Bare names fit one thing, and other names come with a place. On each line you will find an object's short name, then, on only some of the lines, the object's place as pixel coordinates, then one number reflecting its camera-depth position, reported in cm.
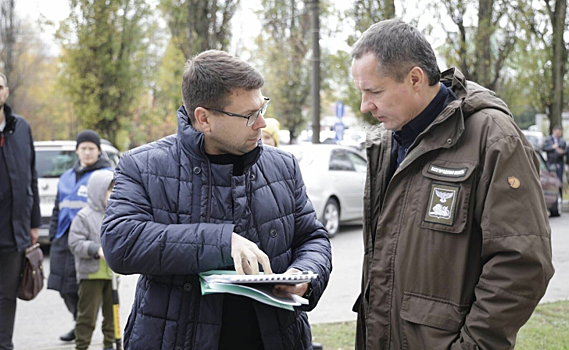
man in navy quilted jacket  225
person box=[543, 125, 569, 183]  1892
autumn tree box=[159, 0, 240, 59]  1755
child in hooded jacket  539
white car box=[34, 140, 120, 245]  1012
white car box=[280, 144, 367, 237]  1174
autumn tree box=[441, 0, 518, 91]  1833
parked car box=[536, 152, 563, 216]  1398
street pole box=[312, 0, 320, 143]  1505
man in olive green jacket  214
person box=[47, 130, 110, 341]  580
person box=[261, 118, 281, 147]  610
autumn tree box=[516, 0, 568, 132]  1972
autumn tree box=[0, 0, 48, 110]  2861
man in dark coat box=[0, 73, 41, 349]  479
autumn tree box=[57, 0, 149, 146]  2112
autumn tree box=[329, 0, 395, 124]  1762
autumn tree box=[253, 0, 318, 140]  2733
